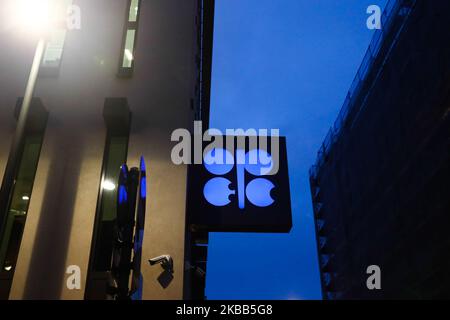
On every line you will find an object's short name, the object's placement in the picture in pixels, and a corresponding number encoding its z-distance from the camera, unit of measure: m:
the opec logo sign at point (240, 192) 8.64
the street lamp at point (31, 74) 4.87
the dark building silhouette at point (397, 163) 28.47
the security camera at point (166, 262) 7.22
